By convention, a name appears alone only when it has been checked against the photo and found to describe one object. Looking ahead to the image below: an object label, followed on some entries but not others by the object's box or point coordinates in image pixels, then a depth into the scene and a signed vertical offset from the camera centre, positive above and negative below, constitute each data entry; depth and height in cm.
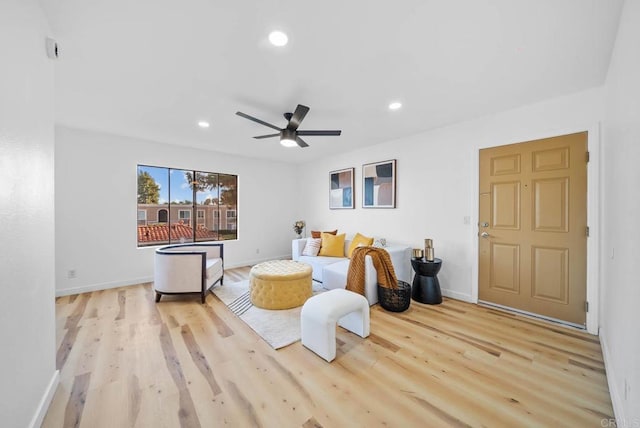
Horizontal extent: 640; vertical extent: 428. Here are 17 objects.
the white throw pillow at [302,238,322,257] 452 -65
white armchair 322 -81
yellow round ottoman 303 -96
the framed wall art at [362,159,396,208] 412 +51
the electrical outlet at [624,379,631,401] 125 -95
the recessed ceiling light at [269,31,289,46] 167 +124
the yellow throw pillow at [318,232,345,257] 440 -61
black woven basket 292 -105
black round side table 319 -93
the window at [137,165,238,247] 433 +14
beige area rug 238 -122
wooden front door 252 -16
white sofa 315 -84
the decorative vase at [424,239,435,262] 329 -51
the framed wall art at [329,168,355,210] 484 +50
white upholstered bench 201 -95
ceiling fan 274 +97
